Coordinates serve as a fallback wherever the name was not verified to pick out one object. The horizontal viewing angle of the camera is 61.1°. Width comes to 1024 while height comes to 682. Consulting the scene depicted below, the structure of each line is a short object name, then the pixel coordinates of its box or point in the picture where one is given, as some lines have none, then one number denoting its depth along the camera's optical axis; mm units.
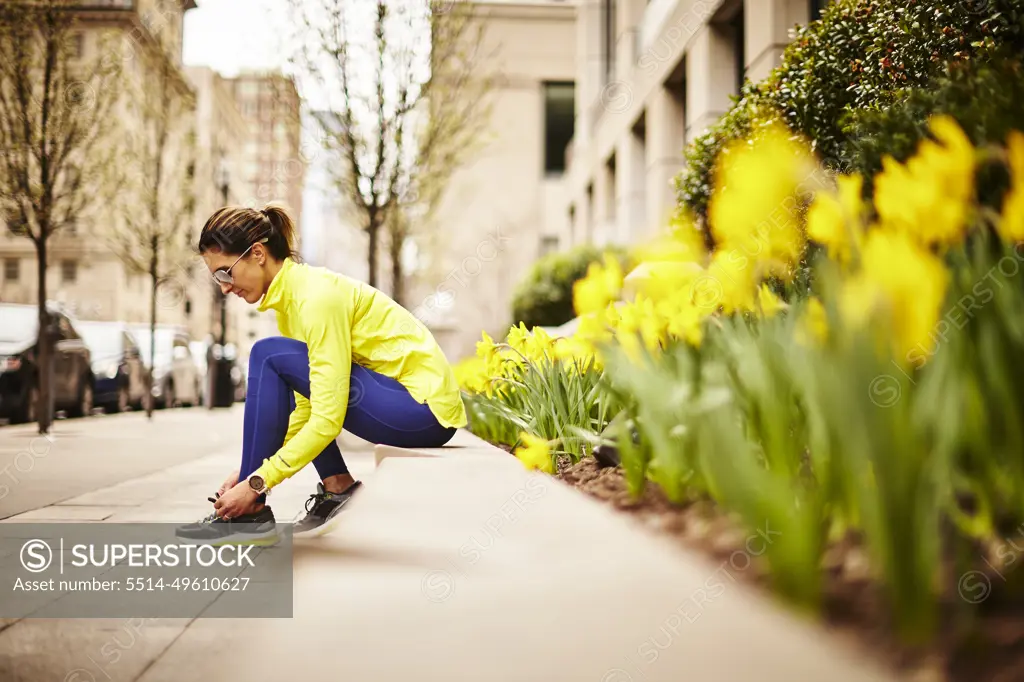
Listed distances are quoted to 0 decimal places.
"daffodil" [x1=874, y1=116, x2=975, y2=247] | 1572
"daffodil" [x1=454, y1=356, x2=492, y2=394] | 5117
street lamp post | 17312
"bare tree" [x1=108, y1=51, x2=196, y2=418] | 14969
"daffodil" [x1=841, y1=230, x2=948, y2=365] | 1343
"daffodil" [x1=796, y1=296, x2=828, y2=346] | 1716
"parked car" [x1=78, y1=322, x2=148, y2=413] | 13828
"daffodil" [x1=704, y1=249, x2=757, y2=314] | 2633
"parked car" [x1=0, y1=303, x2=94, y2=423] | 10297
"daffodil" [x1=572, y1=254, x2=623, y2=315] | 2992
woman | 2879
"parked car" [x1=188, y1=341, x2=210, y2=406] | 19766
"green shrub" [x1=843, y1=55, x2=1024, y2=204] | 2057
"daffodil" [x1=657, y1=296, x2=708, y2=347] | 2605
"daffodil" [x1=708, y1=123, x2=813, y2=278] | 1804
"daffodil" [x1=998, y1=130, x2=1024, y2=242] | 1534
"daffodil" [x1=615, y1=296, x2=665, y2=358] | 2823
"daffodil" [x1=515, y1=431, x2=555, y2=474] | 2596
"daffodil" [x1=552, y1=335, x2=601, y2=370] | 3668
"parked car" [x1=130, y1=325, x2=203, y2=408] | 16594
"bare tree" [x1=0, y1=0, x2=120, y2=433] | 9125
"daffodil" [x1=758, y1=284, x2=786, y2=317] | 2520
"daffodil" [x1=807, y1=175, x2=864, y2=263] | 1696
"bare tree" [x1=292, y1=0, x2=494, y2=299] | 9133
